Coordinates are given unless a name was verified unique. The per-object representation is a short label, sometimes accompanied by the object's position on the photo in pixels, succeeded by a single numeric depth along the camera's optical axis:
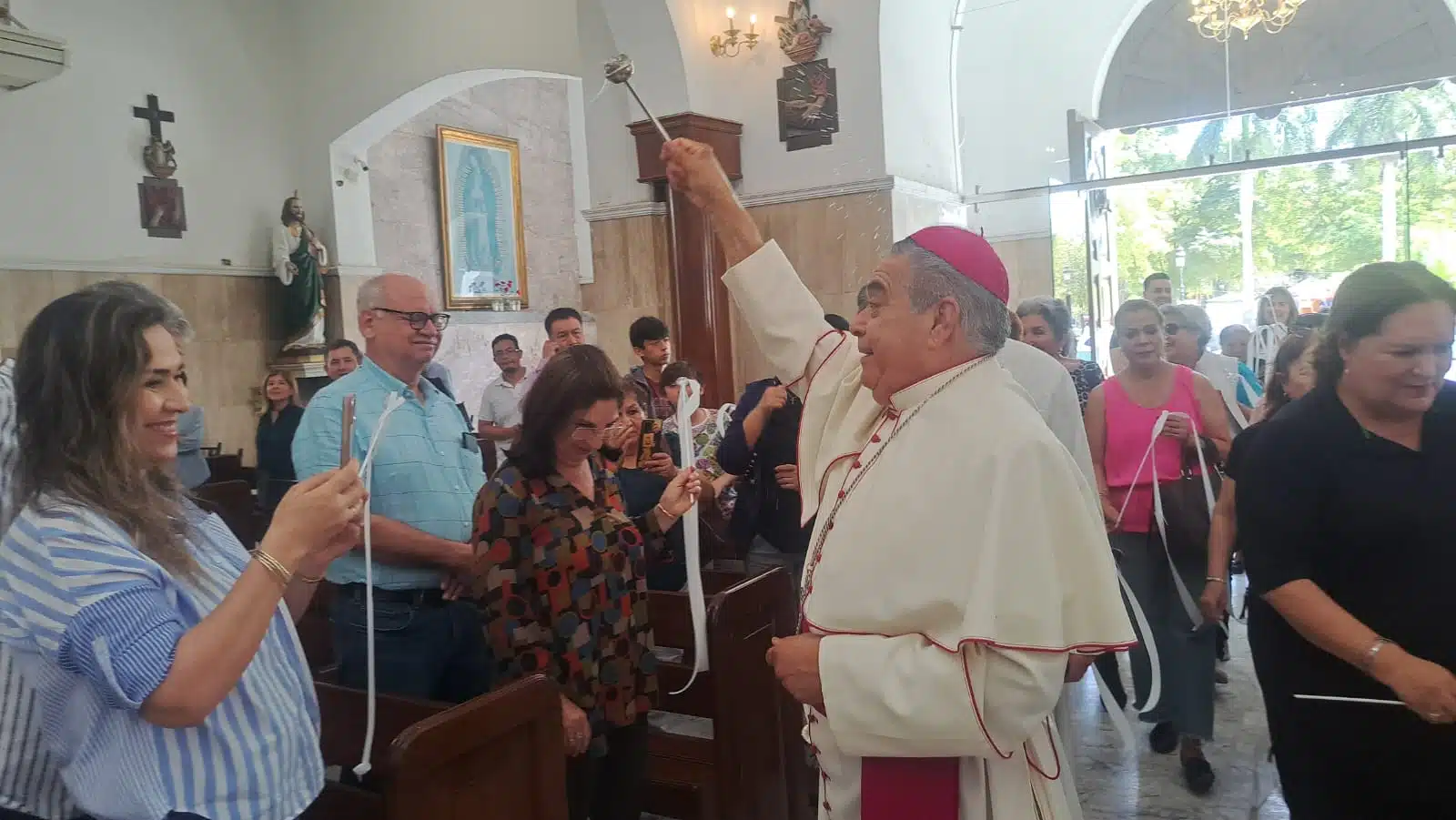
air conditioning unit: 5.65
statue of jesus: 8.22
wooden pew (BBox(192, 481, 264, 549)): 4.96
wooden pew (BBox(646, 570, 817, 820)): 2.71
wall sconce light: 5.64
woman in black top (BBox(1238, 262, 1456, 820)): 1.88
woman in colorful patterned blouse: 2.29
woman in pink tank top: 3.48
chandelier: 8.25
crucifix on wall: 7.48
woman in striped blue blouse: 1.27
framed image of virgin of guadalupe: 10.63
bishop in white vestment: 1.41
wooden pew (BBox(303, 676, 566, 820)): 1.81
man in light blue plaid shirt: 2.56
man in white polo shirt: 5.98
